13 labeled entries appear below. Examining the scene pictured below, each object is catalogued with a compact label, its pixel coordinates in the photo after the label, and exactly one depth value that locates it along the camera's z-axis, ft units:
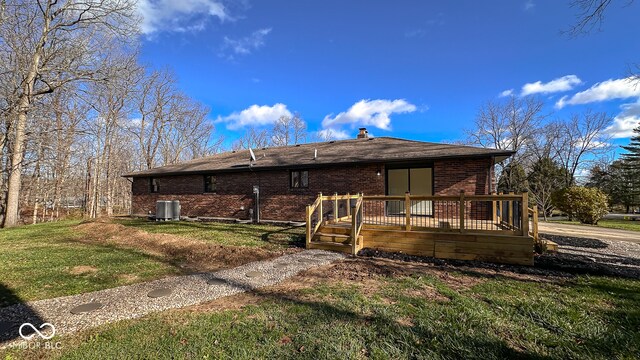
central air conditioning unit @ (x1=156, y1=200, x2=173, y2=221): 48.52
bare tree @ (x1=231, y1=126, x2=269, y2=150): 114.32
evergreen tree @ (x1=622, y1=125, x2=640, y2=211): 98.99
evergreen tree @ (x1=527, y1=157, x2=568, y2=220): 78.69
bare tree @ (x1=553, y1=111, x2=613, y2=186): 91.35
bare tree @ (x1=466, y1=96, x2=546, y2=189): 83.76
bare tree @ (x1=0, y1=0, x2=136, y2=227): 34.78
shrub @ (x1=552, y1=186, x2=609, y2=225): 52.16
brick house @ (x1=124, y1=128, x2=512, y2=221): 32.64
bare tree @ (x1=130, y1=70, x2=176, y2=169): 93.53
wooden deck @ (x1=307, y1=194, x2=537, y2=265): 20.16
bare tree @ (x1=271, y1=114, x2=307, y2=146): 113.60
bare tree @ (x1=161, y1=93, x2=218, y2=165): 99.50
